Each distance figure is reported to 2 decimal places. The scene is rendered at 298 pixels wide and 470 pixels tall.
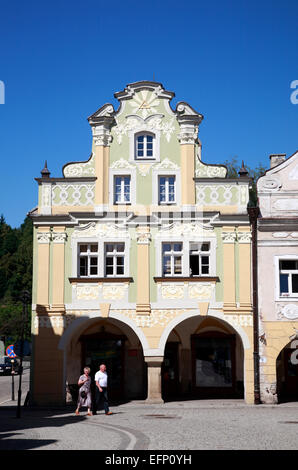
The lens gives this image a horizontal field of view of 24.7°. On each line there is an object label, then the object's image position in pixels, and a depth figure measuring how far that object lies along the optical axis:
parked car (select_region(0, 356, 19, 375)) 55.45
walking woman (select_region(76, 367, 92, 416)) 21.94
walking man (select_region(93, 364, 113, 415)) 21.90
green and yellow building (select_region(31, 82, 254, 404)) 27.09
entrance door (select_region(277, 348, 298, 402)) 29.80
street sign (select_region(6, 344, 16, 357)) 31.92
